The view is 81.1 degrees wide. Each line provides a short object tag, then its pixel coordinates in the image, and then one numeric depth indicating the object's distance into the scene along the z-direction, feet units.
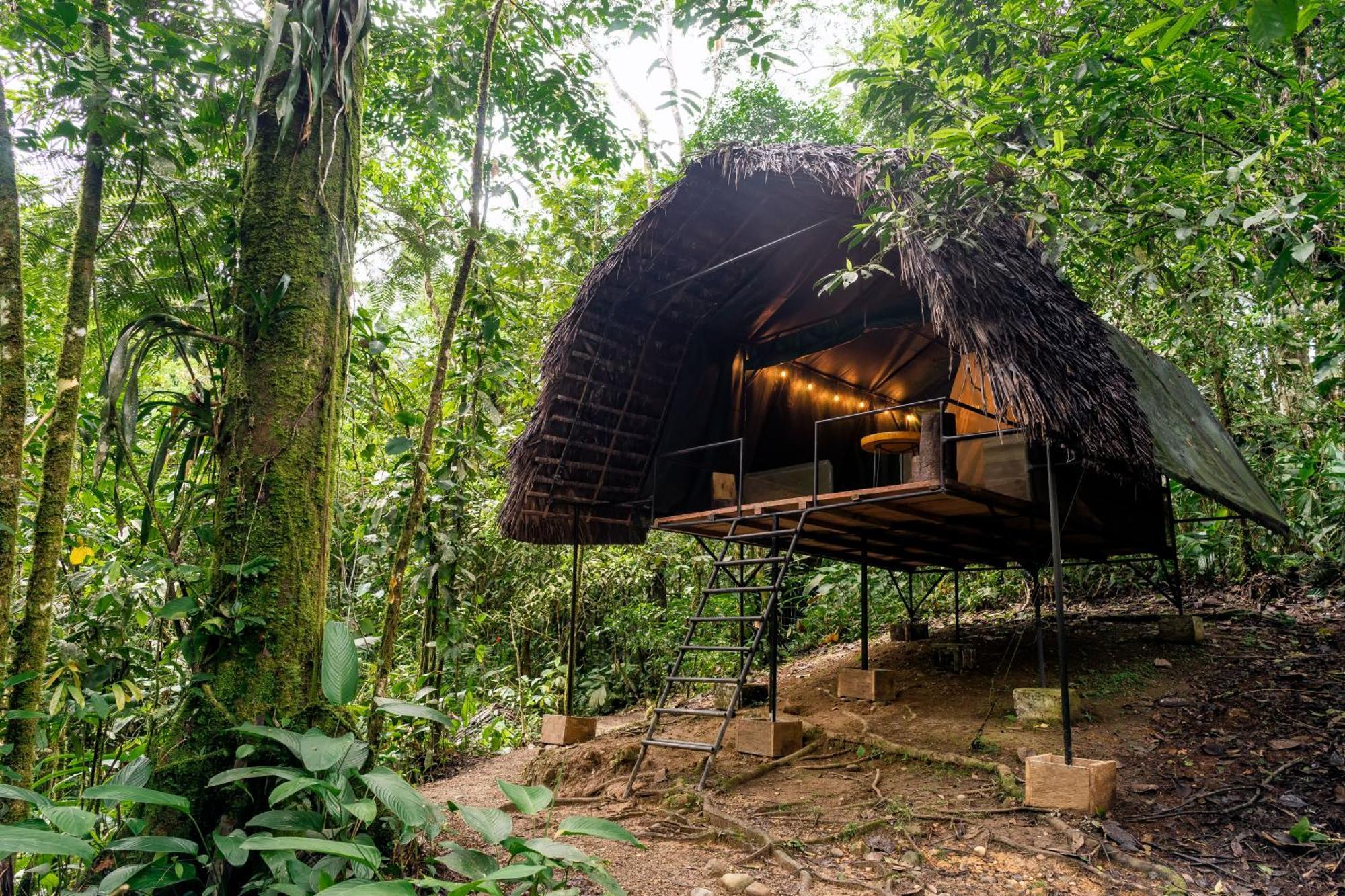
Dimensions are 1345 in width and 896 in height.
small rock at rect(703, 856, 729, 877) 10.68
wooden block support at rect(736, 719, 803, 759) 15.81
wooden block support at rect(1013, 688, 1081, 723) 16.08
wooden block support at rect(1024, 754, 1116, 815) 11.88
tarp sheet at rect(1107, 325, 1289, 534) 17.17
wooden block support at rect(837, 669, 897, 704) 19.88
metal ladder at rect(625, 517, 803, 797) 14.05
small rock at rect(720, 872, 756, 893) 10.16
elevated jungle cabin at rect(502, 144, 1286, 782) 14.82
